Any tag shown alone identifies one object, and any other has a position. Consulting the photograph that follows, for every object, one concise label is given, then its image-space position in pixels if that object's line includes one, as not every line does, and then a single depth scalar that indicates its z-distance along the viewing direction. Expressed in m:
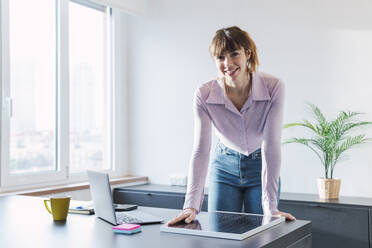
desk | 1.45
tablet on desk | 1.52
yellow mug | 1.88
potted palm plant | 3.25
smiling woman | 2.02
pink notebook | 1.60
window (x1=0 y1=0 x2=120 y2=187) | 3.34
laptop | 1.75
